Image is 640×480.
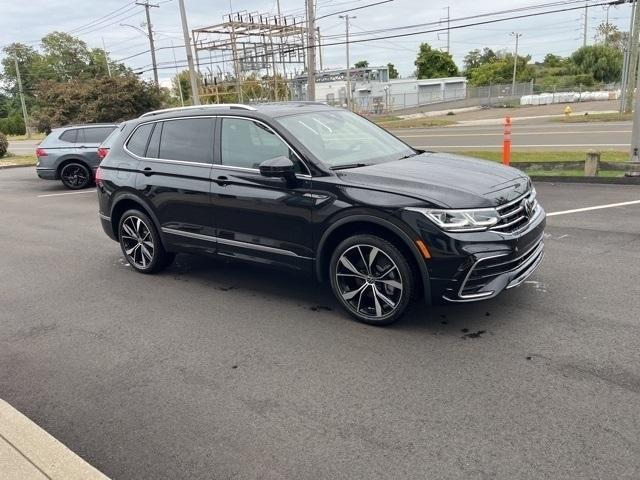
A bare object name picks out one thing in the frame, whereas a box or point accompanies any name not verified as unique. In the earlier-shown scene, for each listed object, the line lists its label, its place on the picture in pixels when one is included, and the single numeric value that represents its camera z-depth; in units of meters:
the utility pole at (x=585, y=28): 79.91
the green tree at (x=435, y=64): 91.69
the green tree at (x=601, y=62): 69.88
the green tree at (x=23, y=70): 92.47
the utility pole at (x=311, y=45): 23.92
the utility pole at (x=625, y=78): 32.06
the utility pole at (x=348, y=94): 44.78
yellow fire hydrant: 35.53
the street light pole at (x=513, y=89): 59.36
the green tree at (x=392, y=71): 109.25
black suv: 4.12
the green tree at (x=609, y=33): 81.81
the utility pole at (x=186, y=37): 25.25
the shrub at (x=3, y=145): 28.53
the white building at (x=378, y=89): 54.47
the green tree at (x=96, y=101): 25.11
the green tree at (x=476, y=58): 114.84
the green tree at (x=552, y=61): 96.07
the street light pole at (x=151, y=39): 43.97
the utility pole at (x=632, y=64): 28.25
